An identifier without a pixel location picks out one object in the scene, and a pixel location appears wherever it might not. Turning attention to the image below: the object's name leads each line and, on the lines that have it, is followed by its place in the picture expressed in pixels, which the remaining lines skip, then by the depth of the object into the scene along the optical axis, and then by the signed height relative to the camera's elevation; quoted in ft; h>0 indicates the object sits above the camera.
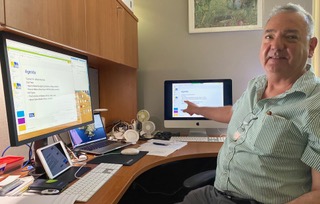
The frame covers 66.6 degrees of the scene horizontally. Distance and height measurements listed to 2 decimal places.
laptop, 5.03 -1.24
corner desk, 3.00 -1.40
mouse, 4.83 -1.34
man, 3.16 -0.72
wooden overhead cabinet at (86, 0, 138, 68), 4.60 +1.19
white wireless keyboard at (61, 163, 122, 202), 3.00 -1.33
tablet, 3.51 -1.12
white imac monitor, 6.68 -0.43
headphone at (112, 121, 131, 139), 6.30 -1.21
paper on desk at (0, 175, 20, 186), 3.13 -1.23
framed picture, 7.00 +1.94
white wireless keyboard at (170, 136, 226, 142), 6.21 -1.46
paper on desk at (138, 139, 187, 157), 5.07 -1.43
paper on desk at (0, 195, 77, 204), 2.72 -1.29
